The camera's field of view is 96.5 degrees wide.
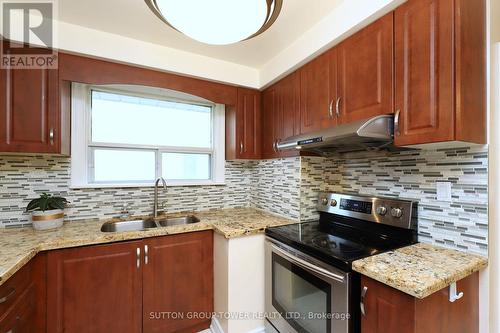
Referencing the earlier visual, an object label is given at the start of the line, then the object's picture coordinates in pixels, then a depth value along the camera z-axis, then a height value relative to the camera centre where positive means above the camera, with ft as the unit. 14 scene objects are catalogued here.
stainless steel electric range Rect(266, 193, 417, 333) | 3.74 -1.77
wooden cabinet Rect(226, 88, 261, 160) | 7.52 +1.37
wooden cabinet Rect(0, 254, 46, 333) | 3.45 -2.31
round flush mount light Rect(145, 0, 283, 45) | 3.01 +2.15
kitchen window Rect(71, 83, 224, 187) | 6.50 +0.97
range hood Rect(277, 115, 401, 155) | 3.90 +0.54
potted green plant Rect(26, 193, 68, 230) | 5.32 -1.08
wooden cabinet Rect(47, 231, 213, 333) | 4.66 -2.75
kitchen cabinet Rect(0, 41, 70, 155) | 4.85 +1.27
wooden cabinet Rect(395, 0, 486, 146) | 3.28 +1.48
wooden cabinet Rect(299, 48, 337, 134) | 5.18 +1.82
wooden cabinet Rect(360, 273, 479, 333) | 2.95 -2.09
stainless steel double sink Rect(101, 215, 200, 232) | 6.26 -1.71
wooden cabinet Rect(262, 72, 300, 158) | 6.33 +1.62
